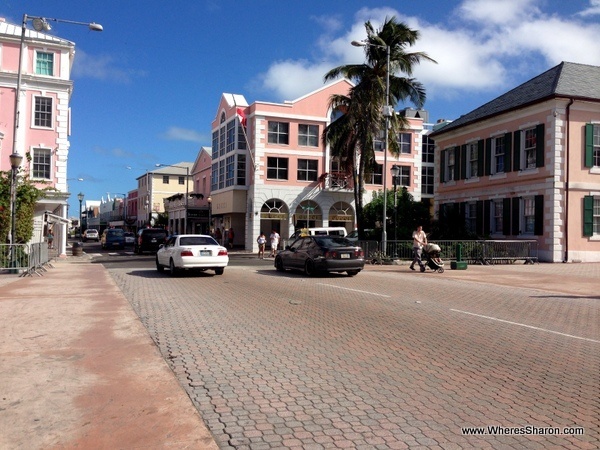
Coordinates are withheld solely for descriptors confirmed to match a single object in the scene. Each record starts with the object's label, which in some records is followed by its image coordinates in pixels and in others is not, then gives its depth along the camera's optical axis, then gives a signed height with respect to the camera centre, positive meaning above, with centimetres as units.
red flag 4204 +933
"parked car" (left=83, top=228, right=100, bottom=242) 7112 -34
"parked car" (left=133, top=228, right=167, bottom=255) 3778 -44
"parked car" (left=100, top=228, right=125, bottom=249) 4691 -53
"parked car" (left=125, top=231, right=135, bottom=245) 6038 -65
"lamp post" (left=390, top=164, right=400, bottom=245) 2695 +293
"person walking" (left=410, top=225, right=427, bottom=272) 2154 -27
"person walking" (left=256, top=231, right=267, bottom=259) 3222 -51
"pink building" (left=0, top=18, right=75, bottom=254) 3192 +729
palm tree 2961 +806
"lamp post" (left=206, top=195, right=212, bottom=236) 4979 +274
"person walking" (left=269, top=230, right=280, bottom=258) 3172 -25
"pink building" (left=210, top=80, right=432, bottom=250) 4222 +544
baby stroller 2130 -74
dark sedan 1827 -65
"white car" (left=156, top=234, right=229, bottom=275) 1812 -68
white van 3028 +30
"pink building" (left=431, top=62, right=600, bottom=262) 2625 +389
